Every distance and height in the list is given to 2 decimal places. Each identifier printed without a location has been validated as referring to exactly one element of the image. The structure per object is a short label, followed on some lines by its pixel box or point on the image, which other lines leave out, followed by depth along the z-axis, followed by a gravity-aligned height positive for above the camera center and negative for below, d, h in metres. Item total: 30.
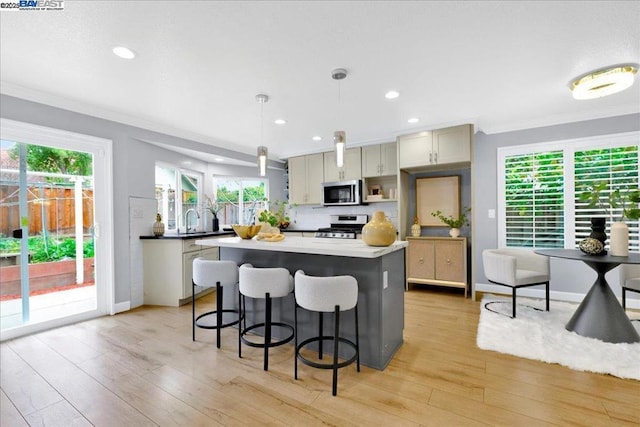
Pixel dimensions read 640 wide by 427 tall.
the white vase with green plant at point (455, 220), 4.15 -0.18
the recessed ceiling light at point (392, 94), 2.90 +1.19
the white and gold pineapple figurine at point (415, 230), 4.46 -0.34
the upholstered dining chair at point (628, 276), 2.95 -0.74
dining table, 2.49 -0.97
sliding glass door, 2.81 -0.18
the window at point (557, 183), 3.49 +0.32
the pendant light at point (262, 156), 2.77 +0.53
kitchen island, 2.16 -0.55
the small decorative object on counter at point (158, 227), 3.97 -0.22
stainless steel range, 4.91 -0.32
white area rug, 2.15 -1.20
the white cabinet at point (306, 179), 5.38 +0.59
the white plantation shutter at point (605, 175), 3.43 +0.39
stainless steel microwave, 4.88 +0.29
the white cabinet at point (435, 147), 3.84 +0.87
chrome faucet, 4.57 -0.17
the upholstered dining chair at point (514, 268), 3.14 -0.71
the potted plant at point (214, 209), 5.12 +0.03
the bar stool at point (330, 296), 1.91 -0.59
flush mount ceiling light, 2.42 +1.11
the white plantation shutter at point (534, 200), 3.83 +0.10
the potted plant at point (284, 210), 5.88 +0.00
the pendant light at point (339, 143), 2.34 +0.55
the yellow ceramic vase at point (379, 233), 2.16 -0.18
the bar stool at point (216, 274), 2.56 -0.58
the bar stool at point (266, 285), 2.19 -0.59
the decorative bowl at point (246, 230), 2.81 -0.20
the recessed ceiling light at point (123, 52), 2.10 +1.21
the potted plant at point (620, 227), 2.64 -0.19
